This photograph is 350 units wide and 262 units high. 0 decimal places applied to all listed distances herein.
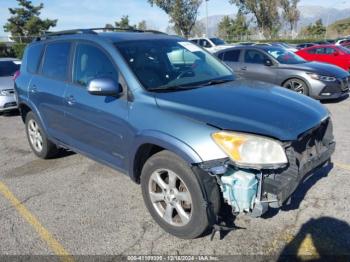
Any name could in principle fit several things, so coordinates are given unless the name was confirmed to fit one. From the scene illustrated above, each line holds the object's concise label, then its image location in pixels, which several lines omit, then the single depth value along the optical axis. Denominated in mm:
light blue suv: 2891
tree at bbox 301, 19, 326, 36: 61525
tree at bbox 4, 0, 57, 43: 45912
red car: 15242
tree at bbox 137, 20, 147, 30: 71850
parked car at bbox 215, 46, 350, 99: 8805
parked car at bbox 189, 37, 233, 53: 21891
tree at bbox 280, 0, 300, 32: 57094
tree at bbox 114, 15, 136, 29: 61156
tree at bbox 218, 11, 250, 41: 65962
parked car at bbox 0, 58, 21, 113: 9099
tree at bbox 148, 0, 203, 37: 45938
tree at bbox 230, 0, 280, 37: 50625
